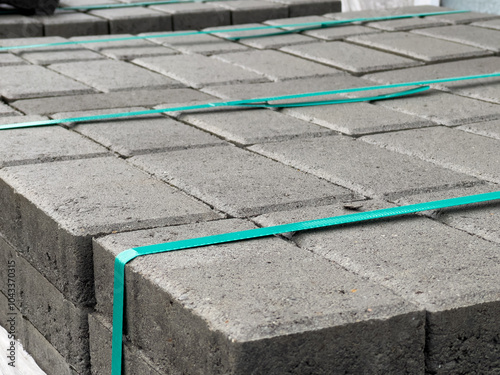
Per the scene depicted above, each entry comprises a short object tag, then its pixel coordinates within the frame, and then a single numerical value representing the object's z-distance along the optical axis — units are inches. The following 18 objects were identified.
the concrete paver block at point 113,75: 144.1
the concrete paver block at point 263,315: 56.1
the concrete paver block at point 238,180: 82.9
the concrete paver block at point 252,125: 109.9
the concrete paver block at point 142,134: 104.4
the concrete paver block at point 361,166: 88.2
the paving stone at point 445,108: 119.6
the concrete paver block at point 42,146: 98.7
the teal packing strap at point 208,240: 68.9
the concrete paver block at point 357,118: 114.3
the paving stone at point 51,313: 80.5
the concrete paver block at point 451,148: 94.7
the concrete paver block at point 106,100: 127.2
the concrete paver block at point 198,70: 147.8
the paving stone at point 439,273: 61.0
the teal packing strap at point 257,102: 115.9
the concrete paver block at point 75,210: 76.4
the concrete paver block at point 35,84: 136.6
